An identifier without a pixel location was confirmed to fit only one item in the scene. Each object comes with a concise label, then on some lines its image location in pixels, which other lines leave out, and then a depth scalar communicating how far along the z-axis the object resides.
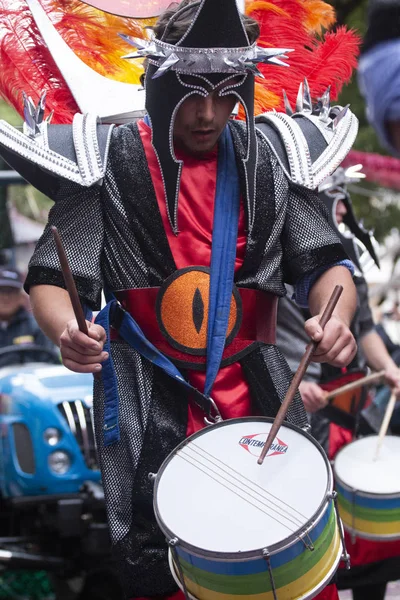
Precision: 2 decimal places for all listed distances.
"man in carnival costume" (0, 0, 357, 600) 5.24
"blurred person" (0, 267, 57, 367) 12.98
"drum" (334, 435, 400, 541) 7.44
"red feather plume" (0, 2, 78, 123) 6.54
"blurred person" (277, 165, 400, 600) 8.62
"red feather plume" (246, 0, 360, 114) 6.53
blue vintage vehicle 9.06
